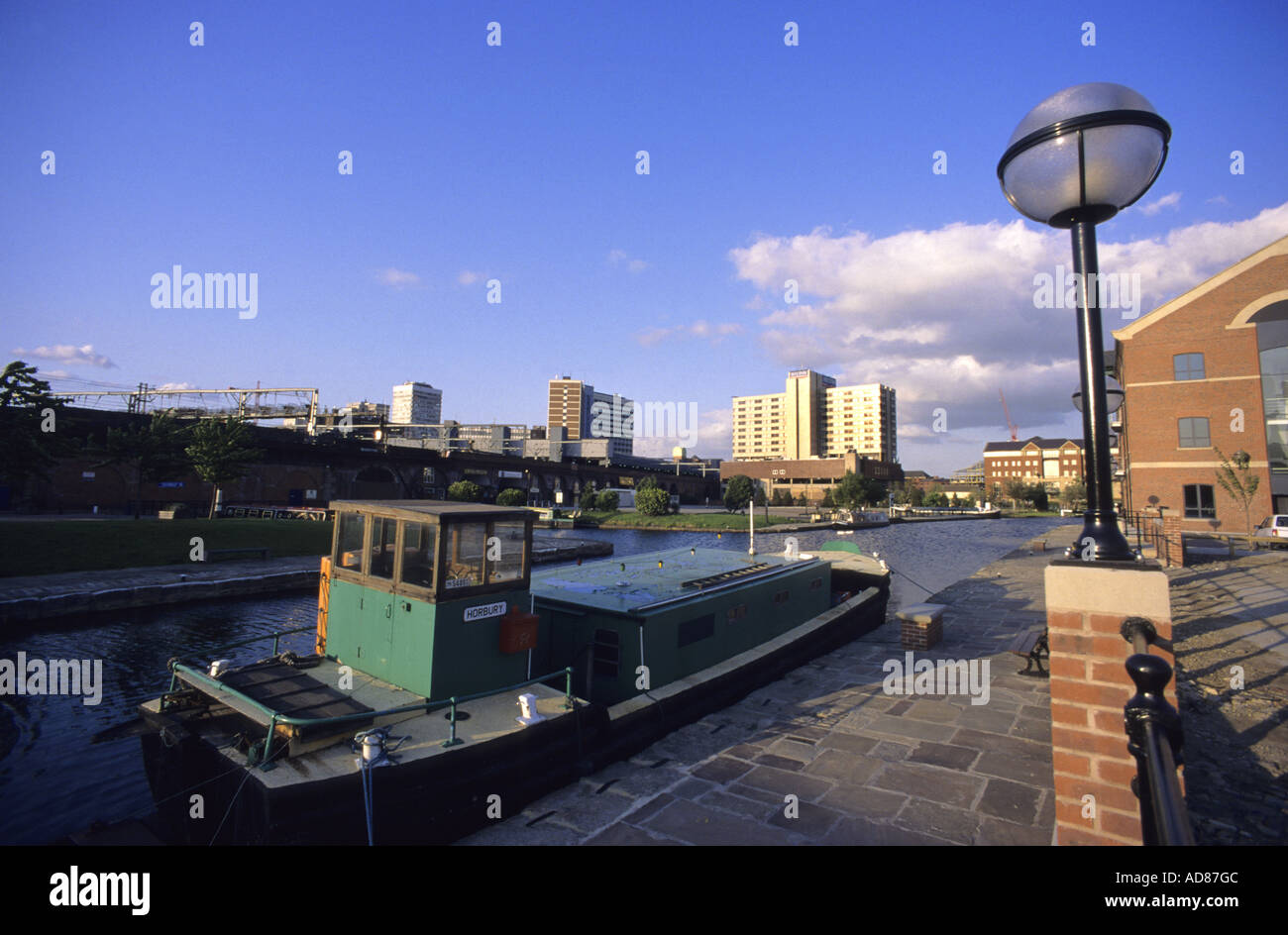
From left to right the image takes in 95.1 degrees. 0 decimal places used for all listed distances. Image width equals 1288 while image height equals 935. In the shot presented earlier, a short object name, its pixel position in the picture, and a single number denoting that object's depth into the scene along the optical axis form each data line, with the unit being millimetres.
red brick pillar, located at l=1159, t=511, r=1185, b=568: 24236
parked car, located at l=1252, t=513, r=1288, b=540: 31266
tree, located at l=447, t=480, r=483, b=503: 66250
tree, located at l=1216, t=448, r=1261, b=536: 31156
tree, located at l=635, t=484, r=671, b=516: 80000
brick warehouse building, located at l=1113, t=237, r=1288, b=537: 37906
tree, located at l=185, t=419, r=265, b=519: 37781
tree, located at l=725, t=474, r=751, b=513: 89938
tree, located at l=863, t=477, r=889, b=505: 92800
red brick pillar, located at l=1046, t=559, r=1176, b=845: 3182
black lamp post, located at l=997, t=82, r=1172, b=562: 3344
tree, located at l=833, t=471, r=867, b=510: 87812
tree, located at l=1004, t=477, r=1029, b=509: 125938
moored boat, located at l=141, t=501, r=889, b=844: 5922
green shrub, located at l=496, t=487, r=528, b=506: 77625
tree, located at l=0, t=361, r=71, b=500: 22656
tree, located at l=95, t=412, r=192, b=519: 39000
